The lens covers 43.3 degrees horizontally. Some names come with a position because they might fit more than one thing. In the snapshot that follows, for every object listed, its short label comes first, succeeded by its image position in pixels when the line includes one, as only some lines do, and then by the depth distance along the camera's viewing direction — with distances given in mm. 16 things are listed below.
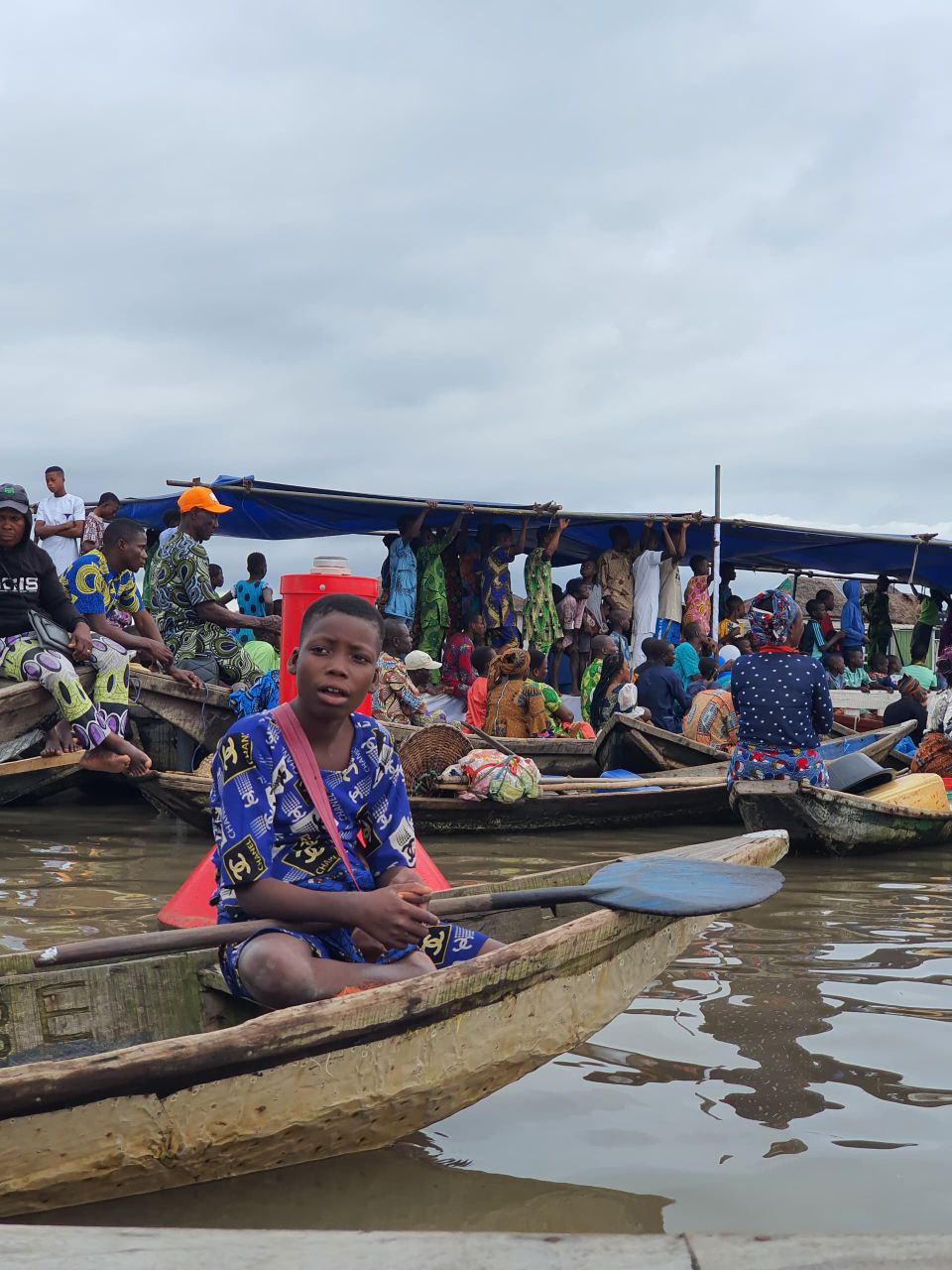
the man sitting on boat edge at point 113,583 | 7062
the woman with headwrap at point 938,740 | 8086
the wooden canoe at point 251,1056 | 2291
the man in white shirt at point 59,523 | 10281
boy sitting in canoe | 2697
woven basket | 7559
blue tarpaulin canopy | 10883
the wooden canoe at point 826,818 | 6719
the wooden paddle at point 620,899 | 2766
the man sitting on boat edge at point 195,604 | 7207
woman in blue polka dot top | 6766
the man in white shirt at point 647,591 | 12477
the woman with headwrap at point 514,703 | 9320
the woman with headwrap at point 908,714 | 10820
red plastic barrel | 4875
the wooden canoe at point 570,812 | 7512
